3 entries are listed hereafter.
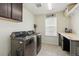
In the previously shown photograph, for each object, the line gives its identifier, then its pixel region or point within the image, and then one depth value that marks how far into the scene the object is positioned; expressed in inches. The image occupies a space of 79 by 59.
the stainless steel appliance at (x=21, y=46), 44.4
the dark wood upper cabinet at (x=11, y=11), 32.8
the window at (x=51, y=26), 83.0
